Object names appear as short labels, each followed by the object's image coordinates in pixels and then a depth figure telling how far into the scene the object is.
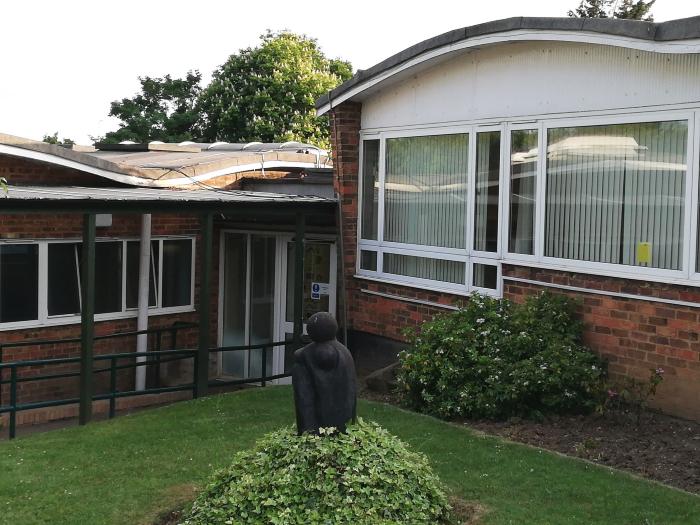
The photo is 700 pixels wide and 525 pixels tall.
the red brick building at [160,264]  12.62
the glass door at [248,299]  14.61
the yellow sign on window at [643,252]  9.13
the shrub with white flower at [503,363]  8.98
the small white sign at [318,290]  13.82
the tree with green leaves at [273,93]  32.97
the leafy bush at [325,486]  5.86
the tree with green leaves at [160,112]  36.91
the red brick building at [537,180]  8.81
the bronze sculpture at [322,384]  6.16
